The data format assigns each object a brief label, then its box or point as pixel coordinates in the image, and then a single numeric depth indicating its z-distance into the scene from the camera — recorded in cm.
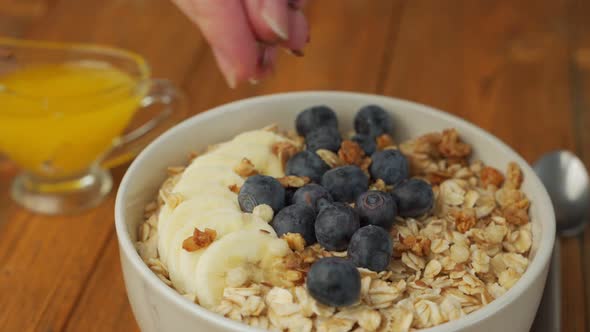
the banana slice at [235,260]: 43
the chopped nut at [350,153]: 48
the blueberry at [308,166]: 47
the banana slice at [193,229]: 43
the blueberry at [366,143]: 49
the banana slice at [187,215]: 44
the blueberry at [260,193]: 45
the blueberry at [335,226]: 43
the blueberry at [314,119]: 50
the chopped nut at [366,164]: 48
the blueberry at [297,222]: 44
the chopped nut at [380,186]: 47
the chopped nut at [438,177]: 49
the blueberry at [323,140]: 49
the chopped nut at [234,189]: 46
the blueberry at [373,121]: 50
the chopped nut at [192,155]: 50
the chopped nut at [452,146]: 49
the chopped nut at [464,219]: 46
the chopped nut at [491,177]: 49
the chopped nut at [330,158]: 48
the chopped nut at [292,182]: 46
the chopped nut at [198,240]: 43
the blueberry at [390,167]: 48
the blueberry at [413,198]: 46
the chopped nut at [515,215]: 46
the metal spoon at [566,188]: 54
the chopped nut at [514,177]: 48
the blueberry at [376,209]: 45
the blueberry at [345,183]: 46
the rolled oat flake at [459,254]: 44
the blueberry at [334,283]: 41
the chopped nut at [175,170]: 48
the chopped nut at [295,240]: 44
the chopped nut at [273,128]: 50
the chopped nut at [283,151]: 48
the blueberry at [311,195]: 45
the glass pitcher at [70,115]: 56
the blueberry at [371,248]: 43
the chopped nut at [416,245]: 44
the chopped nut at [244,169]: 47
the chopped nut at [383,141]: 50
